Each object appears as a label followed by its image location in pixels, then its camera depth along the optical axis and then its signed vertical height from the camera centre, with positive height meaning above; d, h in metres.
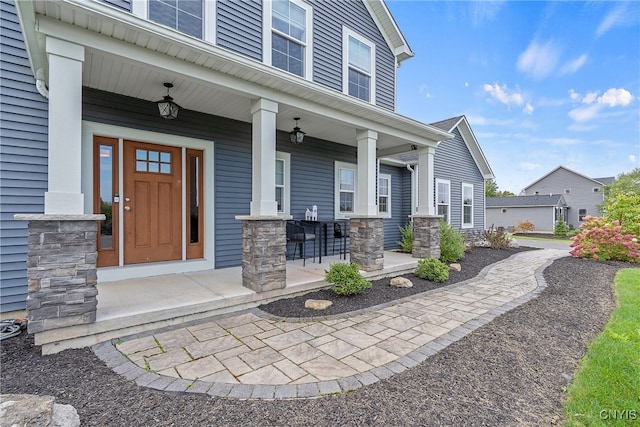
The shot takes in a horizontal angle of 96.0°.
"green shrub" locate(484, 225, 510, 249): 10.70 -0.97
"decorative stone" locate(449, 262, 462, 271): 6.41 -1.19
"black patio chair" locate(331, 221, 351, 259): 6.65 -0.45
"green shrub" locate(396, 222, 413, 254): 8.10 -0.78
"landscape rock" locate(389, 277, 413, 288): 4.94 -1.20
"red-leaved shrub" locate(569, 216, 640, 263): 7.94 -0.82
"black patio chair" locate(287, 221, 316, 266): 5.42 -0.43
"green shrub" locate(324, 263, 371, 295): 4.18 -0.98
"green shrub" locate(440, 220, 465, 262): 7.27 -0.82
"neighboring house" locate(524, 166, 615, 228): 25.22 +2.25
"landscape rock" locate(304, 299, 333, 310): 3.77 -1.20
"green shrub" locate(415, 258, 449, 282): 5.43 -1.09
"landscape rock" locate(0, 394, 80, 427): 1.41 -1.02
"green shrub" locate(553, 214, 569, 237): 19.86 -1.10
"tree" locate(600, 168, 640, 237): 8.66 +0.07
